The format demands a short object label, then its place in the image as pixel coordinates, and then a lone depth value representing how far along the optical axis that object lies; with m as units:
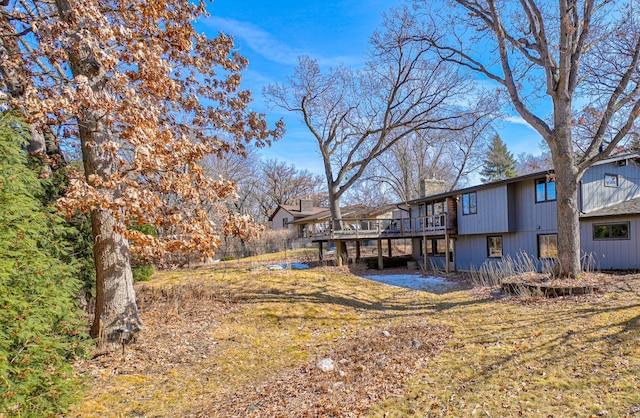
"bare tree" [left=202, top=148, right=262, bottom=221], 32.58
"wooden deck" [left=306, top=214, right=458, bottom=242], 19.22
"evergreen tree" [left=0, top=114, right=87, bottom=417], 3.39
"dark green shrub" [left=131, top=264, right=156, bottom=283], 11.20
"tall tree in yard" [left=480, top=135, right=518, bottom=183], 40.41
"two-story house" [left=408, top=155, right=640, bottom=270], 13.47
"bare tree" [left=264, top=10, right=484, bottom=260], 20.58
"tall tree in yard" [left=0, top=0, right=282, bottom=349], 5.14
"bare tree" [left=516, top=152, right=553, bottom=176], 45.81
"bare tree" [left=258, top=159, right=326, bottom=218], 44.88
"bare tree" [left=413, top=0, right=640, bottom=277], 9.77
